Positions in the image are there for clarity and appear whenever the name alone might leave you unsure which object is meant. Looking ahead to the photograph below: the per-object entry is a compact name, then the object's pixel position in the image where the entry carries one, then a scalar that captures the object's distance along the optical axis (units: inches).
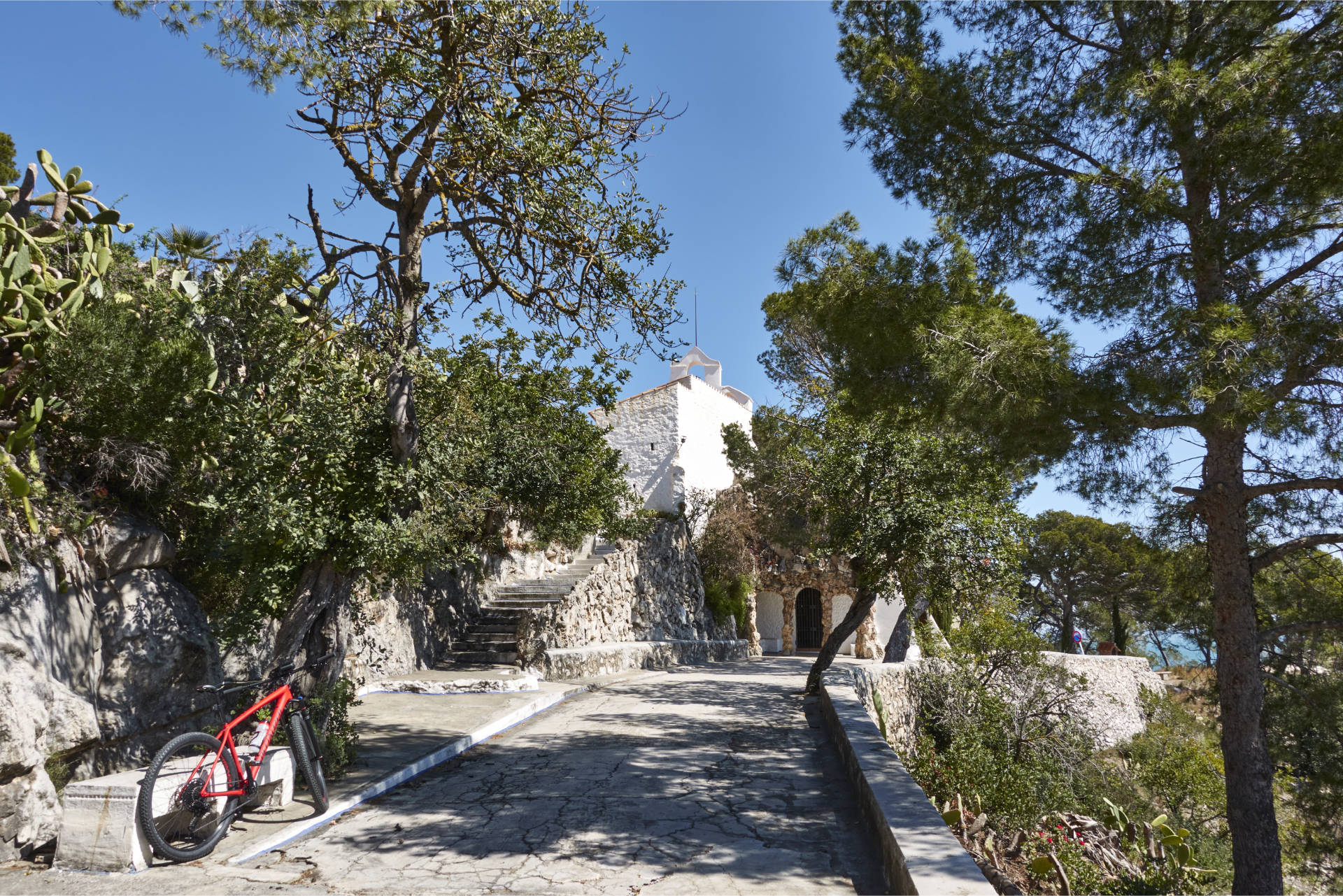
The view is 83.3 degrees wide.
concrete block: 158.2
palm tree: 264.5
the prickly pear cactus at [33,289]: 189.3
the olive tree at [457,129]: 263.7
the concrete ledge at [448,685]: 399.2
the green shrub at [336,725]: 231.9
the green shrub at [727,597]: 856.9
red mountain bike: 162.6
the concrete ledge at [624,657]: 486.6
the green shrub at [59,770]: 180.4
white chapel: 885.8
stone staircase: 494.3
